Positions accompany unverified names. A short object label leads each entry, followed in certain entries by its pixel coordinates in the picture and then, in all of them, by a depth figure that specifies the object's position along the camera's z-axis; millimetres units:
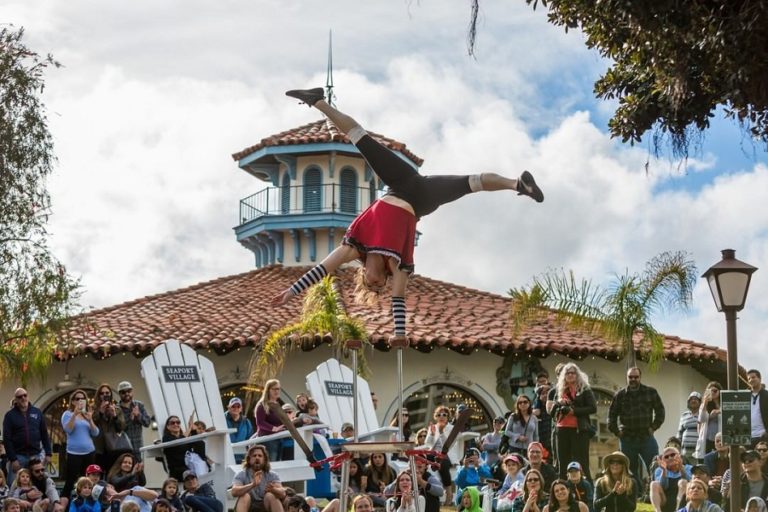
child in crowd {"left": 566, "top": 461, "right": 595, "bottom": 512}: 12344
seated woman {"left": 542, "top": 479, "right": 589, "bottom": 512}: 11852
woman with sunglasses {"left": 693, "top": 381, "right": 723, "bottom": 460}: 14234
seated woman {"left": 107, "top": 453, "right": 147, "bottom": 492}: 13430
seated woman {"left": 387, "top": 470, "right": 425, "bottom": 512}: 11656
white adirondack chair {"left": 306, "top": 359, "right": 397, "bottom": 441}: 16297
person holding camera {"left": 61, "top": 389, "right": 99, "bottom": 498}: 13812
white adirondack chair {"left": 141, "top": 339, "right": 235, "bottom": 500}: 14734
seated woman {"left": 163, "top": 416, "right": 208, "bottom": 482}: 13672
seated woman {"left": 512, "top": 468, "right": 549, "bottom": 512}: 12102
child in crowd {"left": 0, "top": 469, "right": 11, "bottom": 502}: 13094
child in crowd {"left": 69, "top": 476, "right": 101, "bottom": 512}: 12719
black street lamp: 11289
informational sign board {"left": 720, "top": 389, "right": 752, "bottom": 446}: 10898
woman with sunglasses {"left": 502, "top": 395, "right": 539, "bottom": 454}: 14320
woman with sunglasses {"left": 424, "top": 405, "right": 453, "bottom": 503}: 14391
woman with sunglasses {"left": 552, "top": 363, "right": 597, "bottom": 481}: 13031
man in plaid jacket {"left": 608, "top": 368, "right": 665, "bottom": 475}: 13523
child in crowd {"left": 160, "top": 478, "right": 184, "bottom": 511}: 12602
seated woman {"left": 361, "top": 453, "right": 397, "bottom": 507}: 13031
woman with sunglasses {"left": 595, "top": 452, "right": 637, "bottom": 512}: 12336
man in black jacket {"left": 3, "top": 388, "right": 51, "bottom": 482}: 13969
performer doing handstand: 9438
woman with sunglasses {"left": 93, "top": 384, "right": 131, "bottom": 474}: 13953
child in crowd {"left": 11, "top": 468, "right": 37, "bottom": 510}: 13070
